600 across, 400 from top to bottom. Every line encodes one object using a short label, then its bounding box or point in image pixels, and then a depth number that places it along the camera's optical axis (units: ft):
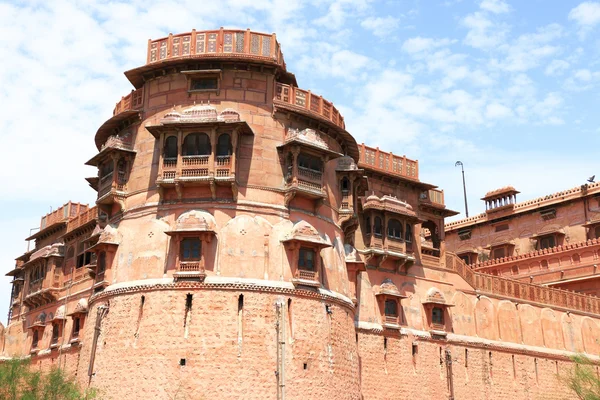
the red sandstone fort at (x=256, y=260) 85.51
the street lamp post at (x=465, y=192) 245.65
